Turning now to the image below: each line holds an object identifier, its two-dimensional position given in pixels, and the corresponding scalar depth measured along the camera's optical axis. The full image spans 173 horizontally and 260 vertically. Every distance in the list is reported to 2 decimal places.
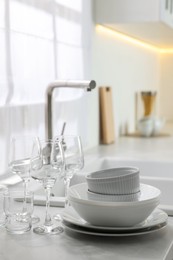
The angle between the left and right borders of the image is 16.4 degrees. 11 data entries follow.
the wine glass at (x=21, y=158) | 1.42
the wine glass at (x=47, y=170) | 1.35
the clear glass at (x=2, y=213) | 1.38
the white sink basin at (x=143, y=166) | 2.28
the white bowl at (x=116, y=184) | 1.28
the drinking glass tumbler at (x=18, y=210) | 1.35
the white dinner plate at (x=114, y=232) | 1.28
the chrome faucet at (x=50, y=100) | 1.74
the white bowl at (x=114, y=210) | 1.27
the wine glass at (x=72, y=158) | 1.48
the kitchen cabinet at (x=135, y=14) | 2.48
